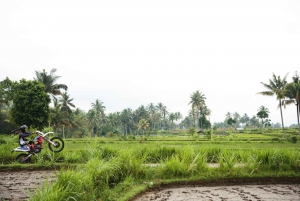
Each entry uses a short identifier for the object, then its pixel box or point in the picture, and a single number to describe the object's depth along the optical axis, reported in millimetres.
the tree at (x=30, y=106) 21922
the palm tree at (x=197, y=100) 54469
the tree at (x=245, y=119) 118250
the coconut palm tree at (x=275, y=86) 29669
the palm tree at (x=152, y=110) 75625
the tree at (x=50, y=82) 27516
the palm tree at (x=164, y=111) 81369
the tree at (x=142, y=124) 60138
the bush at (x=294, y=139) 22695
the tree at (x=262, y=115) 61312
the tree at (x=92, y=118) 53716
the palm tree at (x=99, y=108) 58506
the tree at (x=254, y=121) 92238
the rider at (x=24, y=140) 8695
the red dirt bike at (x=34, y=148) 8766
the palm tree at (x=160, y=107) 80812
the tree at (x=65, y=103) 38906
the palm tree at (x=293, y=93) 26603
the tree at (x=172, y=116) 83088
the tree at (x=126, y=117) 70688
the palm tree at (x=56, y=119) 32906
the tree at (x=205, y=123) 63875
